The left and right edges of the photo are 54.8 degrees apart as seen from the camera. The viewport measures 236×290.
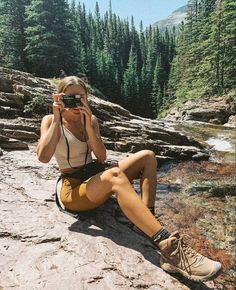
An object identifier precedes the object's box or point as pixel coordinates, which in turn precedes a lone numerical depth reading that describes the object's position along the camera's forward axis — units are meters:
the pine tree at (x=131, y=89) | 51.26
